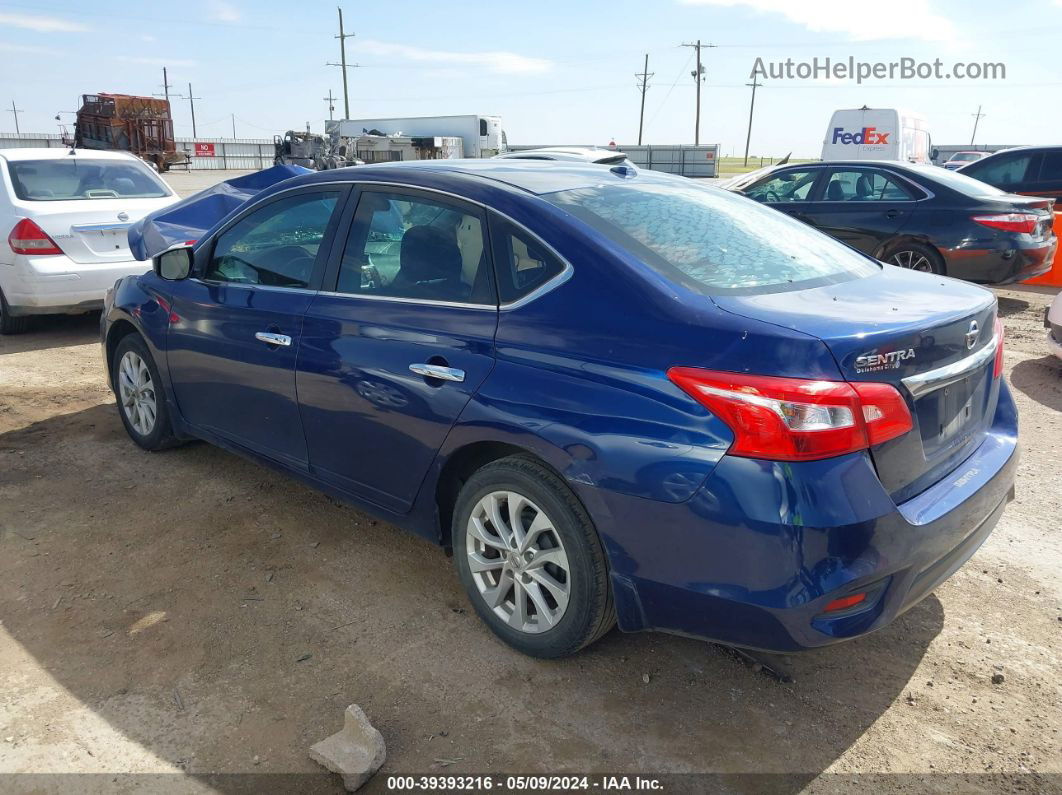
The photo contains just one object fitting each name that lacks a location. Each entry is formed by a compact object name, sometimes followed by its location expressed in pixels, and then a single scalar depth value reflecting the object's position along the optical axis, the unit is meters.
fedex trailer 20.31
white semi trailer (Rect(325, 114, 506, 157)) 31.48
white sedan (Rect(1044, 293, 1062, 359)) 6.40
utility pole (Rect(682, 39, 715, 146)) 69.62
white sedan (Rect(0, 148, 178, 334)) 7.43
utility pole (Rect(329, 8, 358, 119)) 59.84
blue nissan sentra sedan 2.34
